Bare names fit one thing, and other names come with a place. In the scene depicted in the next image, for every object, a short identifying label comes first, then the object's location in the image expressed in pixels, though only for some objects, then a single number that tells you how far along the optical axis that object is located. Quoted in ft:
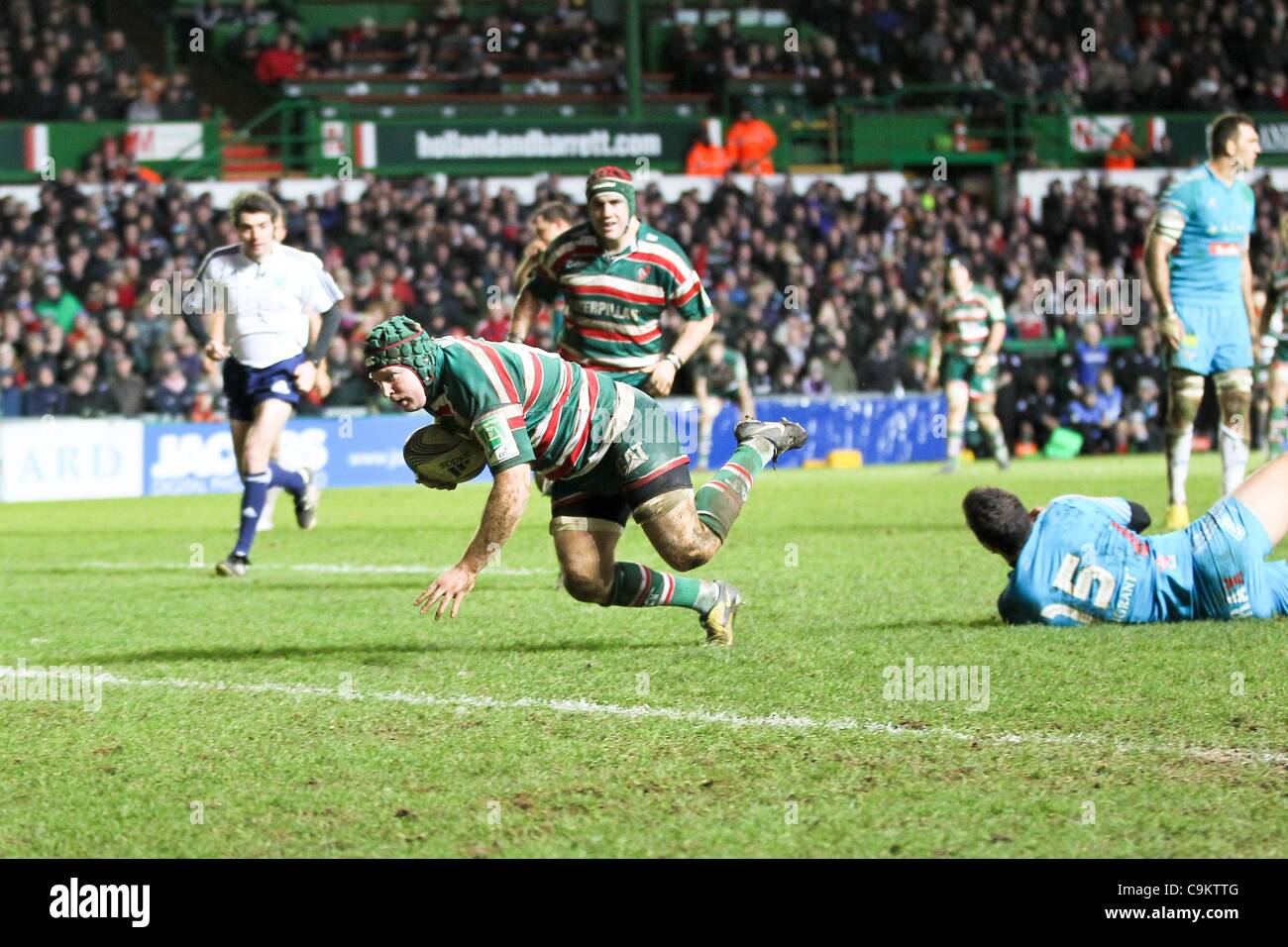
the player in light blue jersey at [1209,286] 38.40
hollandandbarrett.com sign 93.91
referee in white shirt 37.40
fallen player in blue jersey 24.40
